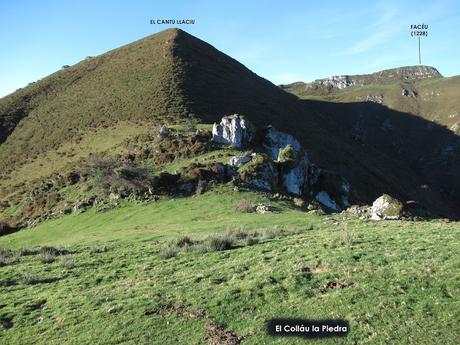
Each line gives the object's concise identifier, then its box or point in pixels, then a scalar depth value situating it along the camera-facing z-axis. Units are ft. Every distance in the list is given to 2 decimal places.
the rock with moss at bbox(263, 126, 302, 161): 192.65
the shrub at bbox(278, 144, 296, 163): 162.40
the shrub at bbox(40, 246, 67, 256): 85.74
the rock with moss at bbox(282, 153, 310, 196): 159.74
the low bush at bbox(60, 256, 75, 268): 73.87
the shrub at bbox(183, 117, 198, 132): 207.94
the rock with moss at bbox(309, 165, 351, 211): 164.68
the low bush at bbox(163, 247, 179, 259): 74.54
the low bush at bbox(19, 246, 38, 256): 90.57
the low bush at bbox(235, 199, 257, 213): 121.98
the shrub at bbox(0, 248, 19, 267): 81.88
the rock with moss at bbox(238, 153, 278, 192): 145.38
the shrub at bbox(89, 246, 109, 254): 84.94
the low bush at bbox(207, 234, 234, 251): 75.82
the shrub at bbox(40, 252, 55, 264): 79.97
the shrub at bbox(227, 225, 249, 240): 85.03
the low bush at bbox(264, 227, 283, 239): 82.49
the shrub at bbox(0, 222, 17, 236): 150.92
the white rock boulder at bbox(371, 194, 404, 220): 108.47
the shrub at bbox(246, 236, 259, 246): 77.97
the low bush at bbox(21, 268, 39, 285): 66.39
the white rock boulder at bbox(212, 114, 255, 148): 179.11
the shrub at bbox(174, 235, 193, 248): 80.48
